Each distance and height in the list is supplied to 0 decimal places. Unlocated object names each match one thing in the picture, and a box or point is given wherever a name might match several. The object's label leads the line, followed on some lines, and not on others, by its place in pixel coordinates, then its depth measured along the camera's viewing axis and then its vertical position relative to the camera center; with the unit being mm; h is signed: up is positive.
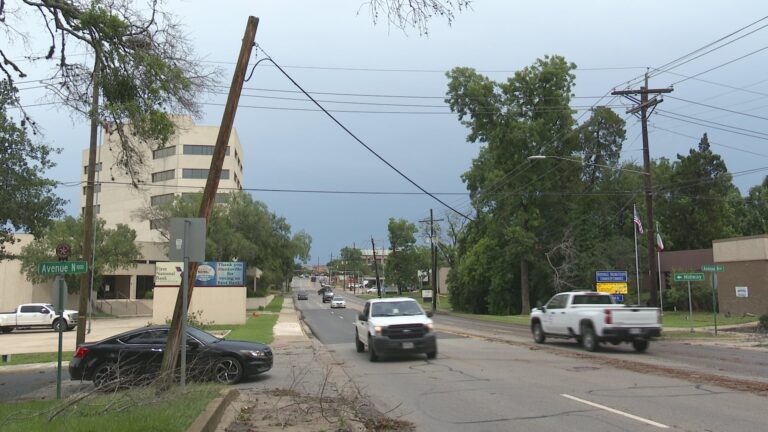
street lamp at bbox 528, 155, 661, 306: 25969 +2639
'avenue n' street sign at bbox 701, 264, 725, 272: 23469 +291
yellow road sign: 30500 -572
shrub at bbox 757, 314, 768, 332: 26033 -2076
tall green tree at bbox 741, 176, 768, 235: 66625 +6812
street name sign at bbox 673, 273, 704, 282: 24219 -20
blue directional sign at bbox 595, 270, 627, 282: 30359 -41
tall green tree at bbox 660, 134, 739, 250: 56188 +6931
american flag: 36562 +3238
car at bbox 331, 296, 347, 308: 66519 -2935
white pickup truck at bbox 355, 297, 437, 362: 16203 -1519
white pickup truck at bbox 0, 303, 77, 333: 35500 -2413
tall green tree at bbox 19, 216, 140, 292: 46781 +2257
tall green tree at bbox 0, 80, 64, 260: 15180 +2365
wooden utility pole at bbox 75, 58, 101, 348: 18953 +1420
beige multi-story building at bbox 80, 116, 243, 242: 82188 +13683
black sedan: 12617 -1691
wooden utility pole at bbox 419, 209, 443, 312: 64125 +644
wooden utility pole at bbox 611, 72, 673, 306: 26062 +5912
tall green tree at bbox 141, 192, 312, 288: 50062 +4256
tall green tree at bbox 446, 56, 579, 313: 48125 +11179
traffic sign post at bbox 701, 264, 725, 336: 23484 +233
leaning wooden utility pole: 10422 +2342
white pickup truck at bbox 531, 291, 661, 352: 17500 -1359
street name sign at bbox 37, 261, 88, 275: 12180 +182
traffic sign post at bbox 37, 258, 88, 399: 11969 +138
